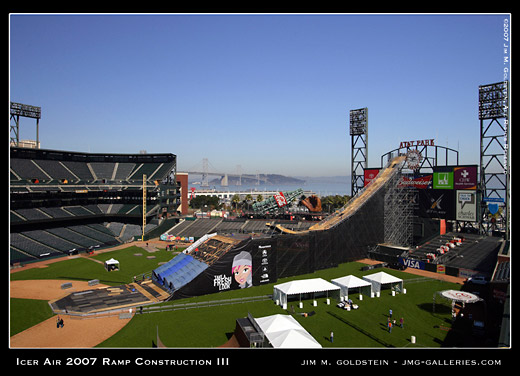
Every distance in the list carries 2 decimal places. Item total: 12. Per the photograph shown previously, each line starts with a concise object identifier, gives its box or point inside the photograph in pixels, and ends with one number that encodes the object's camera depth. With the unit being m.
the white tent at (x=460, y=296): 29.15
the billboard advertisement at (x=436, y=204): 61.69
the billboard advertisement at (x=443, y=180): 61.62
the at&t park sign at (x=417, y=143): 66.81
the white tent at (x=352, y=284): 35.83
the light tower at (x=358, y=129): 80.44
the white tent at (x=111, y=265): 48.35
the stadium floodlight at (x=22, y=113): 76.38
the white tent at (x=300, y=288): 33.75
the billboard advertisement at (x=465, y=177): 58.94
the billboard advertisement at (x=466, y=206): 59.28
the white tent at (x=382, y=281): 37.19
